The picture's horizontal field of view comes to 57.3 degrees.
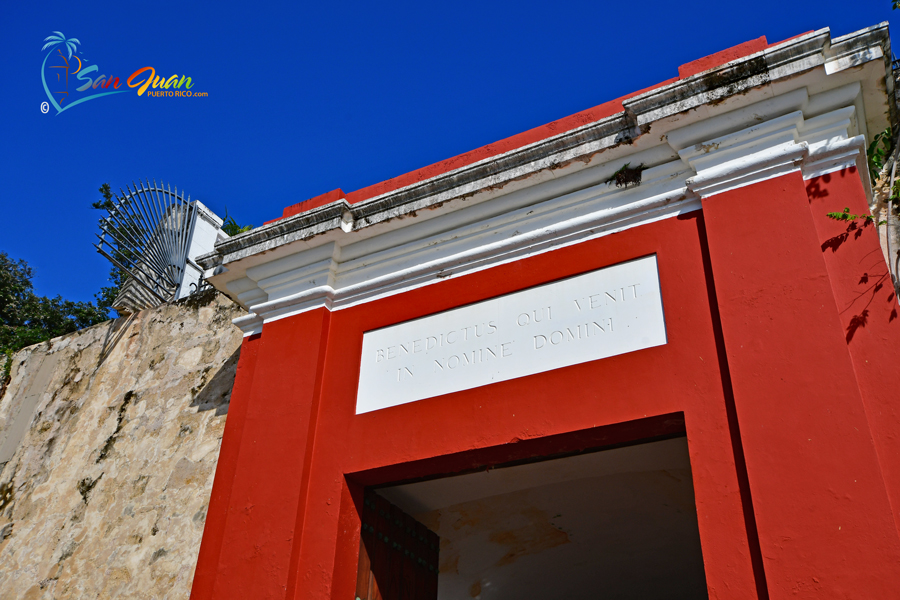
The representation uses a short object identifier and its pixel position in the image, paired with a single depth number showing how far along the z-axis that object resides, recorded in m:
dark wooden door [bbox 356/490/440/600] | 4.20
